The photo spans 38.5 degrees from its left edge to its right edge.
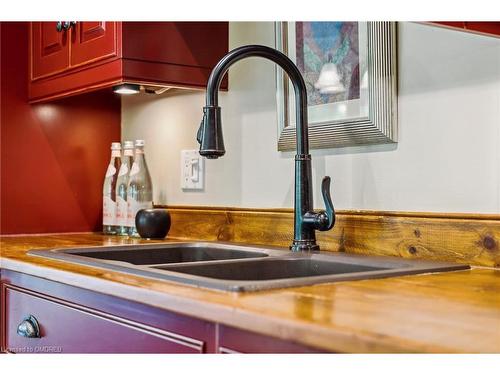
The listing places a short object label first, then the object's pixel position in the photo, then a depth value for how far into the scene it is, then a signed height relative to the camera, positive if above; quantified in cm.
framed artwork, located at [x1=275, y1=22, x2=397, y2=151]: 155 +27
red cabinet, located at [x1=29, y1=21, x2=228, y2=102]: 190 +41
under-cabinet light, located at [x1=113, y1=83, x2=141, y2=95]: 208 +33
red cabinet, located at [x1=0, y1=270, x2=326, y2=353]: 98 -21
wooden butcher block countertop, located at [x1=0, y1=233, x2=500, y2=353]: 75 -14
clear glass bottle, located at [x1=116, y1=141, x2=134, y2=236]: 225 +3
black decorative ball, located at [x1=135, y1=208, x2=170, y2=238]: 207 -7
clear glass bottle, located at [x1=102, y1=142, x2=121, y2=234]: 229 +2
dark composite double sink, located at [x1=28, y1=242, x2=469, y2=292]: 114 -13
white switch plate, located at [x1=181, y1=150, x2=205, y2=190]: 215 +9
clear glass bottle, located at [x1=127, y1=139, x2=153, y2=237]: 222 +3
